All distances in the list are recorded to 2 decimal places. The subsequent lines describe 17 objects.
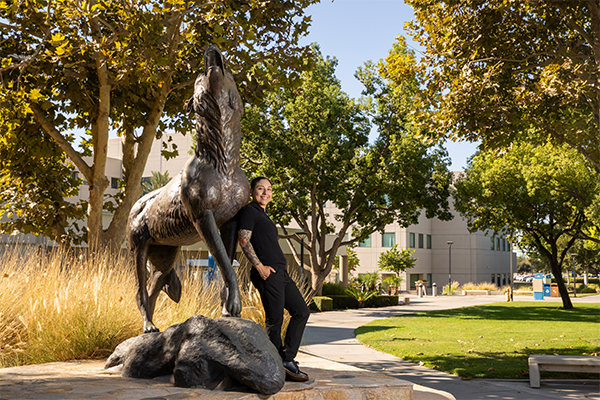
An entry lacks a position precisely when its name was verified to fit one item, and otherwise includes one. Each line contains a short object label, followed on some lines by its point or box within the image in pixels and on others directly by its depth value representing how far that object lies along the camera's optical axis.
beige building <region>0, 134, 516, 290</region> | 52.03
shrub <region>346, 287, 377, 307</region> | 27.67
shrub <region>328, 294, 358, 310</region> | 26.53
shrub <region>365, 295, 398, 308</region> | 28.28
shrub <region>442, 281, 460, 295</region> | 45.72
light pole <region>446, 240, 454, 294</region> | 47.48
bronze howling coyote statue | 4.30
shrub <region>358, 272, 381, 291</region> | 31.22
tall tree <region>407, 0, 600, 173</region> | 9.30
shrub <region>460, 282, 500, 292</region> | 47.10
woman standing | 4.34
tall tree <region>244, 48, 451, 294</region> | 21.73
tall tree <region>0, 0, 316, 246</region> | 8.11
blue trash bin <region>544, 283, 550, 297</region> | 36.75
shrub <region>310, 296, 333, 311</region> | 24.30
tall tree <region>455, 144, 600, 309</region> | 20.81
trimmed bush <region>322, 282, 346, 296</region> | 28.46
